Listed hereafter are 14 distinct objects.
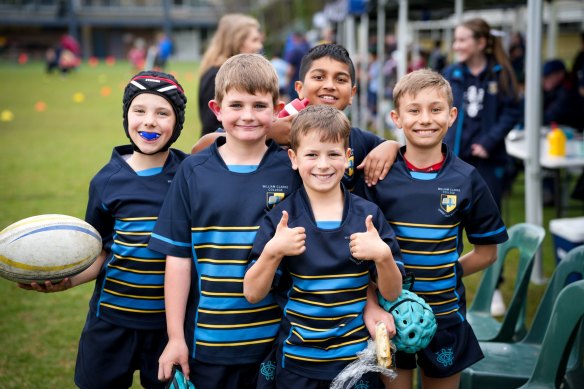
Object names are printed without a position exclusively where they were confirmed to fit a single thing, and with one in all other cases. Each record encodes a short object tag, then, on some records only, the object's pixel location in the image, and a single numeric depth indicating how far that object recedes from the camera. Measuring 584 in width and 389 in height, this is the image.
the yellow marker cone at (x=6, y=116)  18.98
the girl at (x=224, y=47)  5.09
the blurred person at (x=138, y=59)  43.31
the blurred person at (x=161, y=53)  37.78
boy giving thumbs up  2.52
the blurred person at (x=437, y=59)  15.80
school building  66.56
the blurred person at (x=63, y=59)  38.41
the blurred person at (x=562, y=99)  9.27
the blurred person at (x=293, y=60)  15.60
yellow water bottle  6.53
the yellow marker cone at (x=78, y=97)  25.91
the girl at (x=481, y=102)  5.36
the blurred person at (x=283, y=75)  15.35
